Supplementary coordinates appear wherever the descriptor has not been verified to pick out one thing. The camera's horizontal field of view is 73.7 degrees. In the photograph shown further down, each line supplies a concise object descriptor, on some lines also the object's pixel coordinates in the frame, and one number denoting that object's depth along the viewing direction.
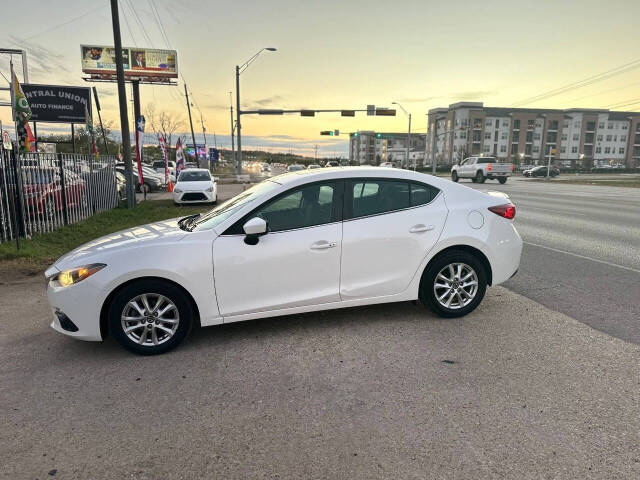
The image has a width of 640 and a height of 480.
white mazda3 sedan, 3.67
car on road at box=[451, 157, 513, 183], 31.66
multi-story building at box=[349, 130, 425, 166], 139.12
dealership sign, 25.03
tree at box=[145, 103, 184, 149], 72.94
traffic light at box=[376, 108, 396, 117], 35.03
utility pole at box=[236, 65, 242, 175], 33.03
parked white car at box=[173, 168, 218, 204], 16.27
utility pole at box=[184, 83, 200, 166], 52.51
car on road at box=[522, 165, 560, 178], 54.53
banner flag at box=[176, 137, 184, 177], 25.00
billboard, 47.81
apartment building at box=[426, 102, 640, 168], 104.44
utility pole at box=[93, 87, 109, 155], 35.72
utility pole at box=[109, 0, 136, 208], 14.83
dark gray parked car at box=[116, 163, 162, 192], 25.86
